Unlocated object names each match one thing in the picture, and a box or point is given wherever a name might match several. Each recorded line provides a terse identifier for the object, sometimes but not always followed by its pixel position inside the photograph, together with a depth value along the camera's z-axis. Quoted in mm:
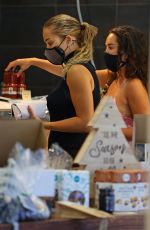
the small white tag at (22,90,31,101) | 6323
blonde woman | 5001
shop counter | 3666
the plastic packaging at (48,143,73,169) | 3938
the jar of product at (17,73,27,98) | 6923
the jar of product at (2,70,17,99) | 6854
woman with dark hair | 5278
